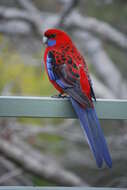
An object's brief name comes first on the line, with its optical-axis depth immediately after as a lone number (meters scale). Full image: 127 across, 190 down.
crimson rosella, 4.41
